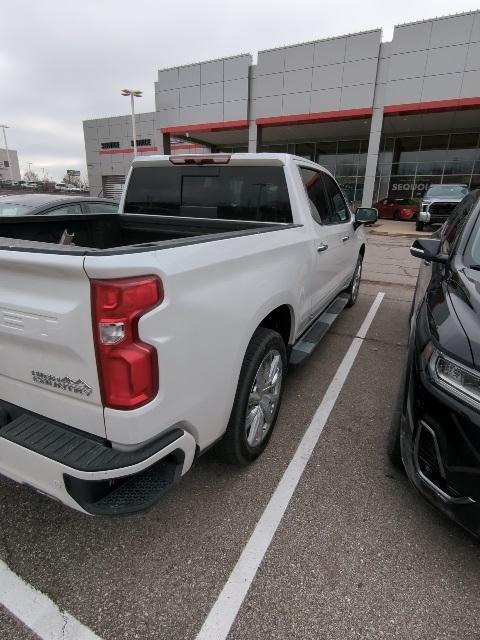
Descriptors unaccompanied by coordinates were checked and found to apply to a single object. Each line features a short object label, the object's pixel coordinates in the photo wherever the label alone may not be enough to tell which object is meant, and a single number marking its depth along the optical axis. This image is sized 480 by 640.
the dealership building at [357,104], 18.22
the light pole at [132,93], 24.70
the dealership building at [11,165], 93.75
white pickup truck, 1.47
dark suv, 1.79
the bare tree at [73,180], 98.43
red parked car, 22.78
